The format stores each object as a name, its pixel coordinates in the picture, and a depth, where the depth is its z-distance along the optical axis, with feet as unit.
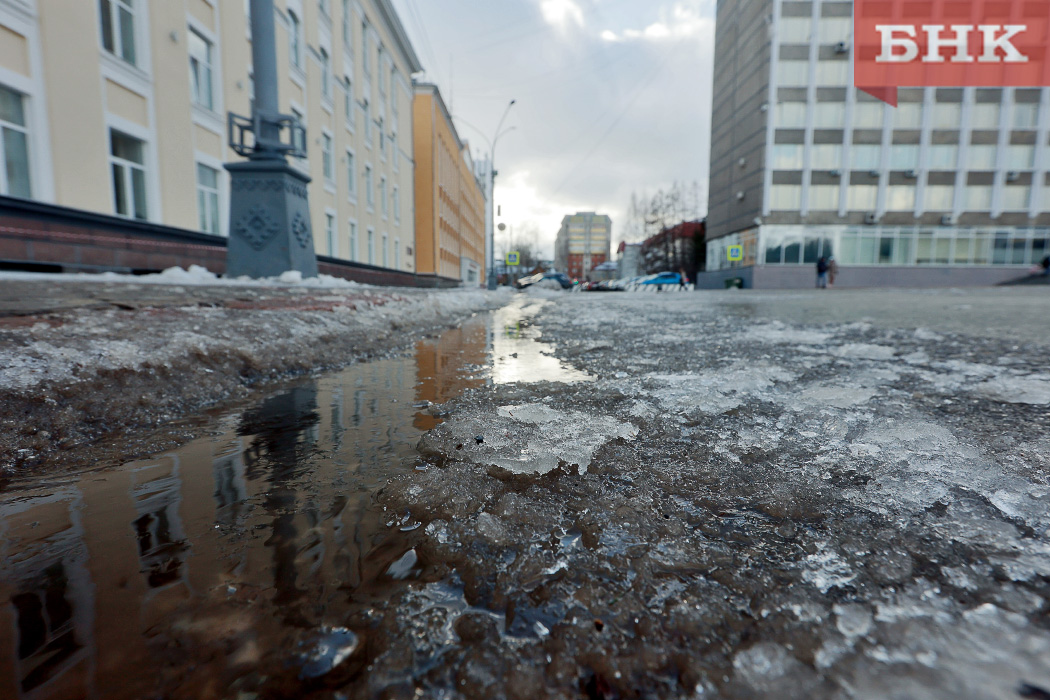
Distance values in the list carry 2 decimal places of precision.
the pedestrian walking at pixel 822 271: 74.69
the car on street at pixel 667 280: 106.63
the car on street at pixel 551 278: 119.55
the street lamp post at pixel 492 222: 78.64
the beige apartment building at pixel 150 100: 22.48
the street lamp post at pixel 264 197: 22.22
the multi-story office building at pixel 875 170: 93.86
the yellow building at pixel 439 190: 95.81
